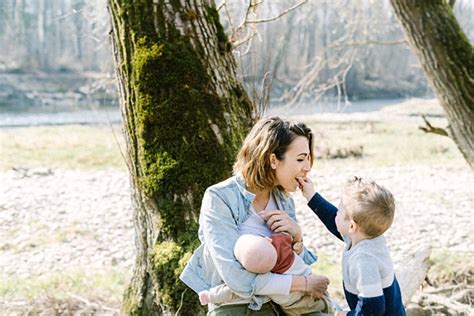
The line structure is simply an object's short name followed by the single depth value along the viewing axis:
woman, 2.67
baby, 2.62
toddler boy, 2.61
